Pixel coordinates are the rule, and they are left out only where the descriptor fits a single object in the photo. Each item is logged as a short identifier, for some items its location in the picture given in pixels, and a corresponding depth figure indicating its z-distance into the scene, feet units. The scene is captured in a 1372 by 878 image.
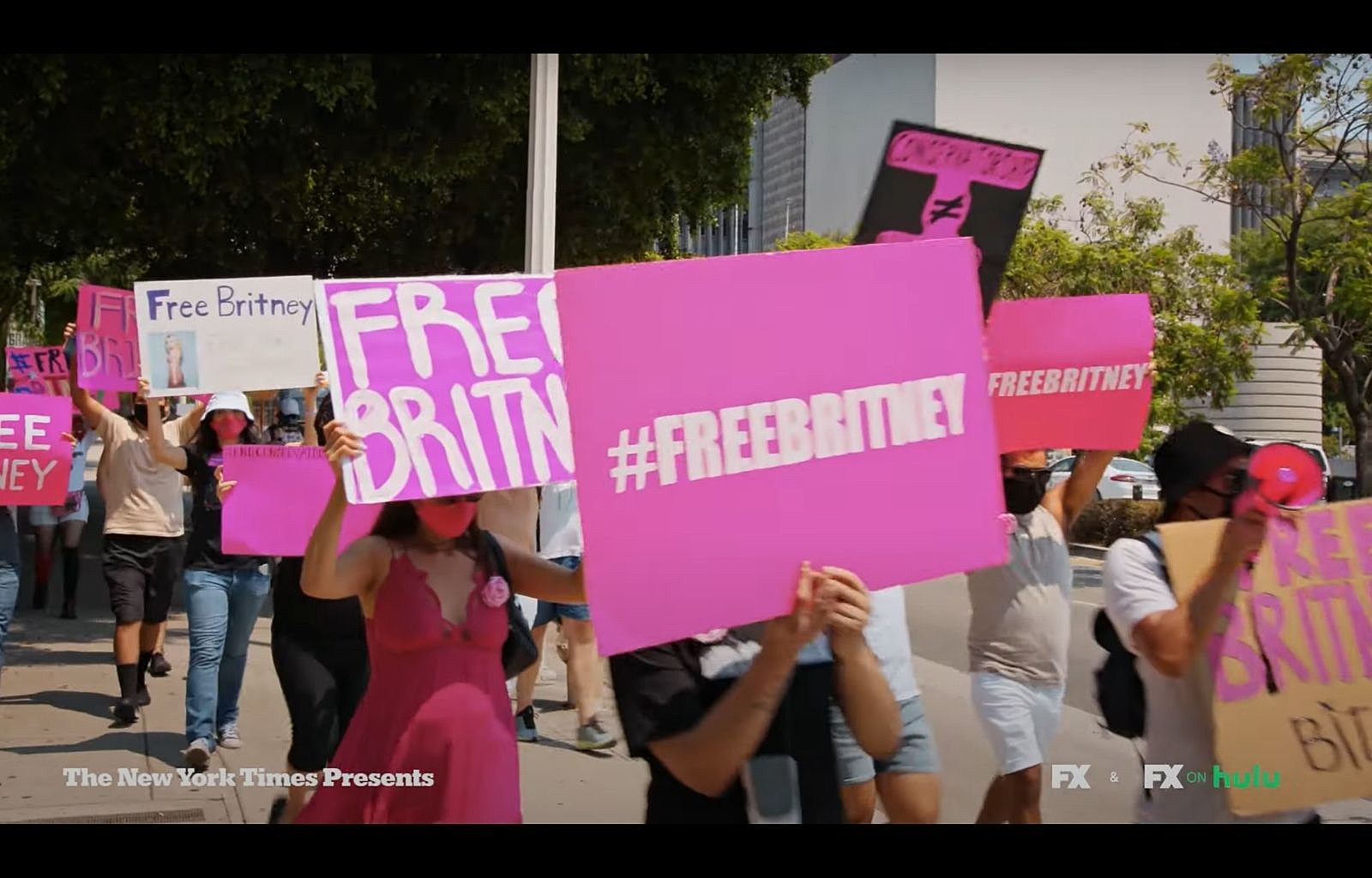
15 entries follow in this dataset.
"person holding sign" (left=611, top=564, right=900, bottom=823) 8.07
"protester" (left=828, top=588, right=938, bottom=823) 11.62
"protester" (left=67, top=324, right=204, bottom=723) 23.58
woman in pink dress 10.70
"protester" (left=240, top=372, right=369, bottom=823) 15.69
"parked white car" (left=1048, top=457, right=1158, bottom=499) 83.05
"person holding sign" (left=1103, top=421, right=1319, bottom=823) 9.78
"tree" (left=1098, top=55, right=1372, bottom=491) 43.62
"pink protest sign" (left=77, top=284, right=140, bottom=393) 23.12
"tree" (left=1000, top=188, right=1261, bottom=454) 54.34
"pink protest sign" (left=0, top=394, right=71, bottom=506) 20.43
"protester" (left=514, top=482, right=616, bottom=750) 22.75
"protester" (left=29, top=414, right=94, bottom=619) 35.50
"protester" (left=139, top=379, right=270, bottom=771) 20.70
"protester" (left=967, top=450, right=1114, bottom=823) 14.71
